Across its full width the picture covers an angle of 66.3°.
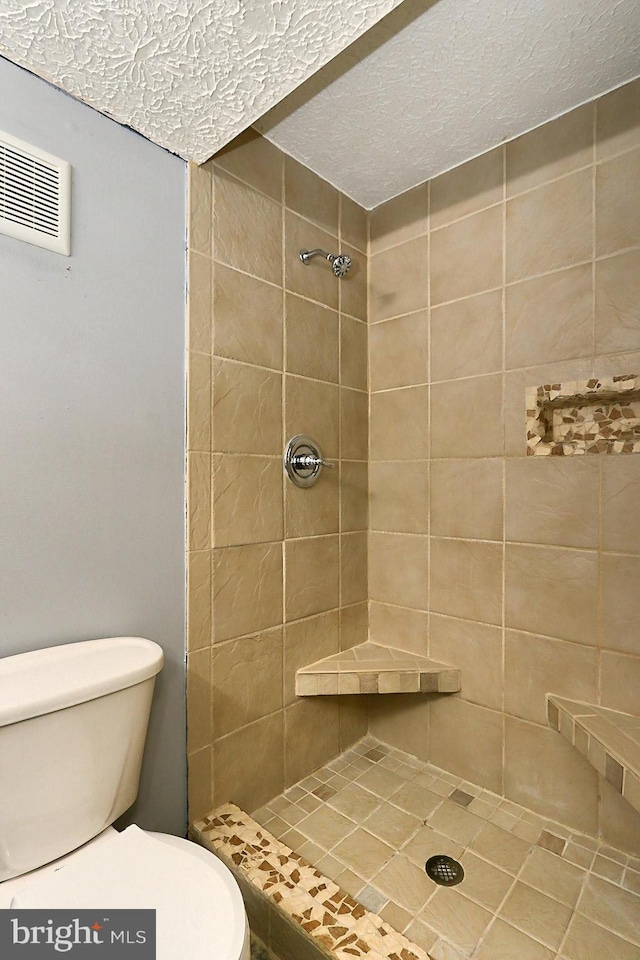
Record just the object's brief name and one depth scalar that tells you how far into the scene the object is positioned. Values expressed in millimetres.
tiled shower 1373
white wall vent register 1027
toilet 830
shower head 1632
